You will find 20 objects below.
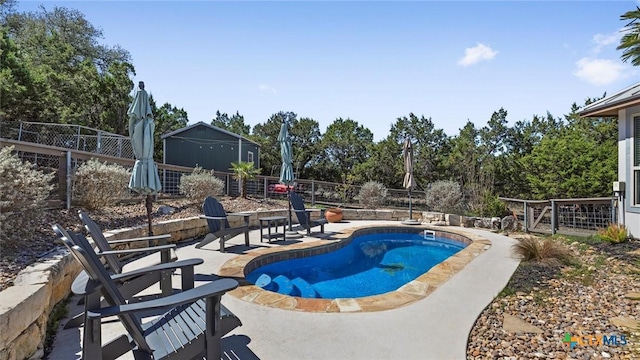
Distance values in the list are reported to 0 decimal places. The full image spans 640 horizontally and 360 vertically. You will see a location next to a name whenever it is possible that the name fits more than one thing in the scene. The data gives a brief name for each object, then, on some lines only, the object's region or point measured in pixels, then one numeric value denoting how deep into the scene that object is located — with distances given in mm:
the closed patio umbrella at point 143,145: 5223
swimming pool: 5109
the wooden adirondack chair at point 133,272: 2654
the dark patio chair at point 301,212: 8191
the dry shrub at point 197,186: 9305
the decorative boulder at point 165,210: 8092
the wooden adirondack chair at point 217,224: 5844
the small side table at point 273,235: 6961
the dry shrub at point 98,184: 6109
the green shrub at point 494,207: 10070
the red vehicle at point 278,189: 14601
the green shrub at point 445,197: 11539
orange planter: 10977
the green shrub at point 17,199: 3598
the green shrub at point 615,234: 6141
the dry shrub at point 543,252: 5414
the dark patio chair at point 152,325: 1698
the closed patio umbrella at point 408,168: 10945
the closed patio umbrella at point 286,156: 8570
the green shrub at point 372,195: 12719
